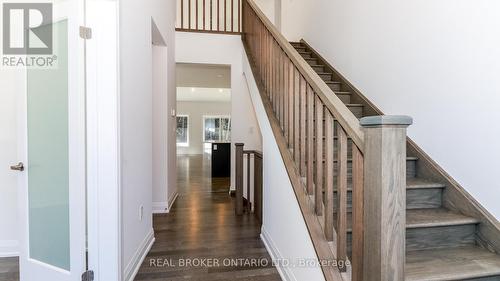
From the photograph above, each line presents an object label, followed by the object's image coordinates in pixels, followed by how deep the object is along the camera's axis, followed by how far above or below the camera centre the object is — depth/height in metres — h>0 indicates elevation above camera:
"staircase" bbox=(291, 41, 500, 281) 1.52 -0.64
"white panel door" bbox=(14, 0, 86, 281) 1.83 -0.17
